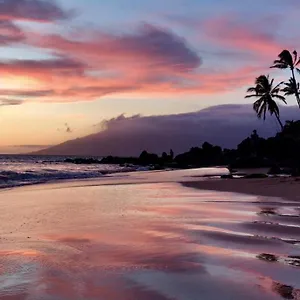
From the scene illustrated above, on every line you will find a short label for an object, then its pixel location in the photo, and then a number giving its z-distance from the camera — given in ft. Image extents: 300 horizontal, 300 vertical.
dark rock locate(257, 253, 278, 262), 19.99
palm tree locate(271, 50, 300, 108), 155.02
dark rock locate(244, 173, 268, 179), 83.04
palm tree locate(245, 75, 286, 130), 176.14
